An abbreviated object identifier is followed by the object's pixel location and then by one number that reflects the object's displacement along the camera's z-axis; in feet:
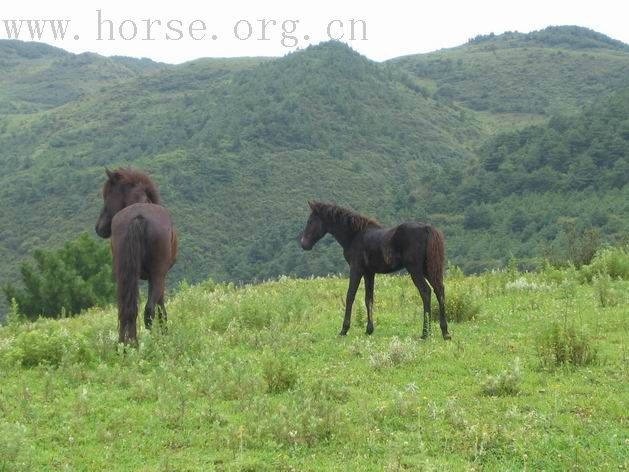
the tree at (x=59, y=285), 127.34
